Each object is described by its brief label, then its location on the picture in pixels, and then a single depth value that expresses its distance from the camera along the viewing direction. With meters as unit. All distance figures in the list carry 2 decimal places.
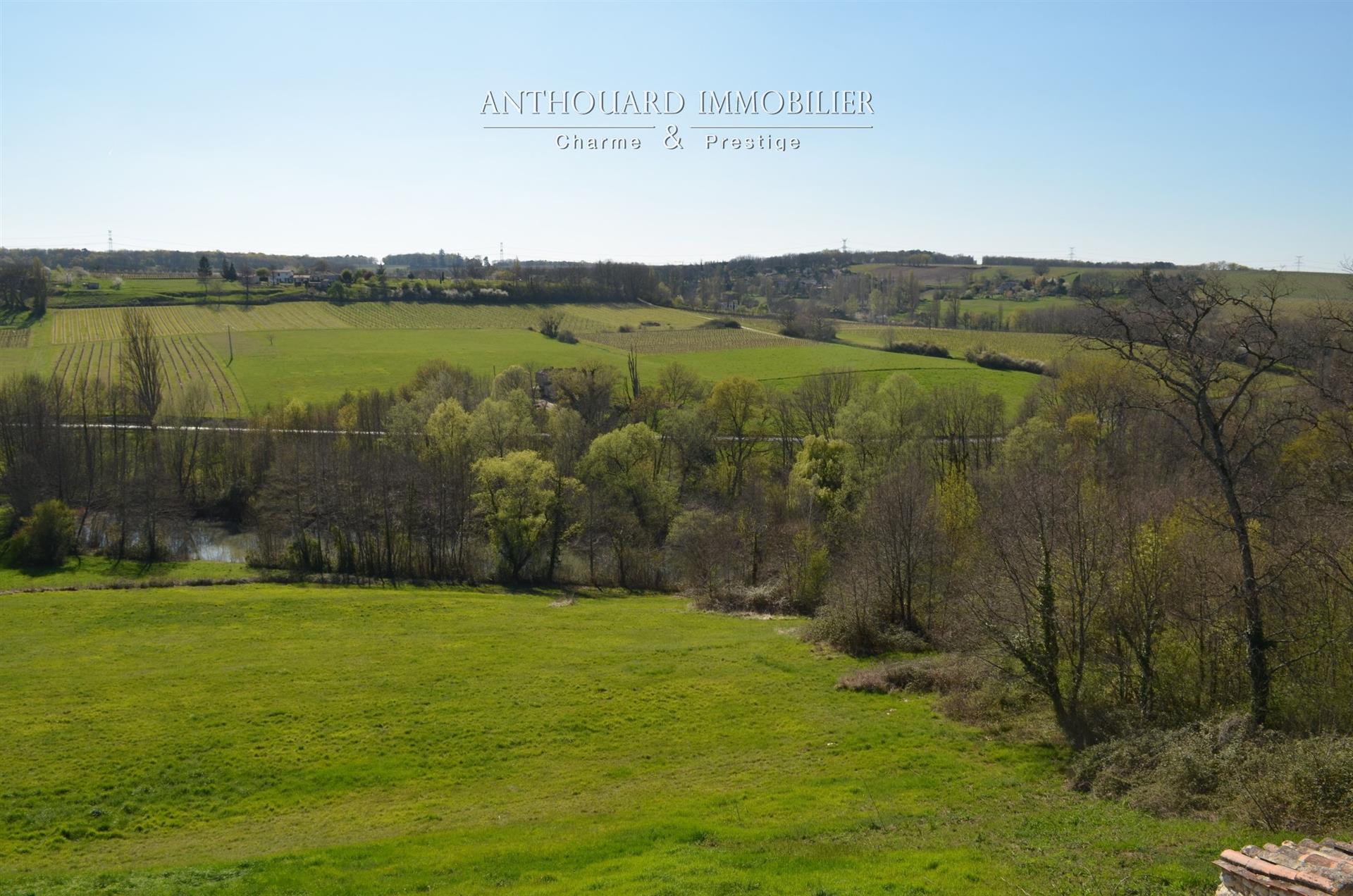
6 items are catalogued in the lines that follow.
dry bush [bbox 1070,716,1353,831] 15.06
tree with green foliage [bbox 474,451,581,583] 56.66
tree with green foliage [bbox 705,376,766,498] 79.75
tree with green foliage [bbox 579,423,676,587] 60.28
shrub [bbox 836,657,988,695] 28.42
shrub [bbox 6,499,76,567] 56.06
